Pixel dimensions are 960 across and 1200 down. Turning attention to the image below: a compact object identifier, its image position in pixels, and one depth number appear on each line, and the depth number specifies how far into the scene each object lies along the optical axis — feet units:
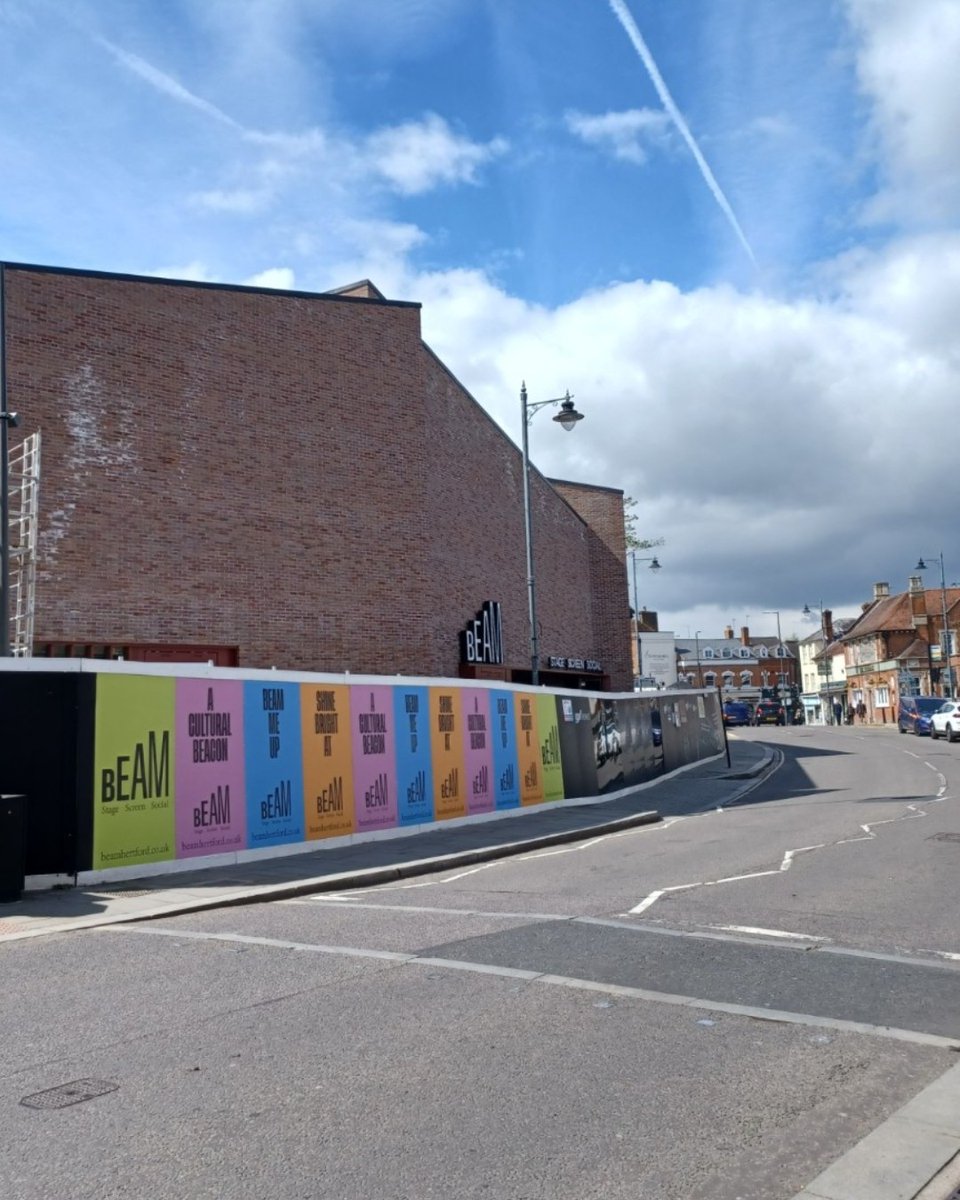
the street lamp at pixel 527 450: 78.18
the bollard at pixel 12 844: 35.06
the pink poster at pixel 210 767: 43.91
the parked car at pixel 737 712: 255.09
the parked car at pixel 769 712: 264.11
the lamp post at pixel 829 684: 335.63
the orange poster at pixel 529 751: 68.69
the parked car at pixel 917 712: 170.19
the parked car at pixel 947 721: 150.20
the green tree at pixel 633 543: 214.90
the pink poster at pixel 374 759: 53.78
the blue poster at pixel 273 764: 47.32
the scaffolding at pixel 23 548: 49.58
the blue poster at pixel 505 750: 65.87
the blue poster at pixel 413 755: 56.95
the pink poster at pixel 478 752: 63.05
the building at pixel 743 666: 425.69
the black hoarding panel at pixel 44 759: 38.19
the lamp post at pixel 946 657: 208.35
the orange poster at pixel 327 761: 50.52
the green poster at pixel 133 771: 40.29
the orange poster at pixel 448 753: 59.82
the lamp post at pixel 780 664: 442.09
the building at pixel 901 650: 260.21
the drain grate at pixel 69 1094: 16.10
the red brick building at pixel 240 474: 67.72
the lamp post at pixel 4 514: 42.60
